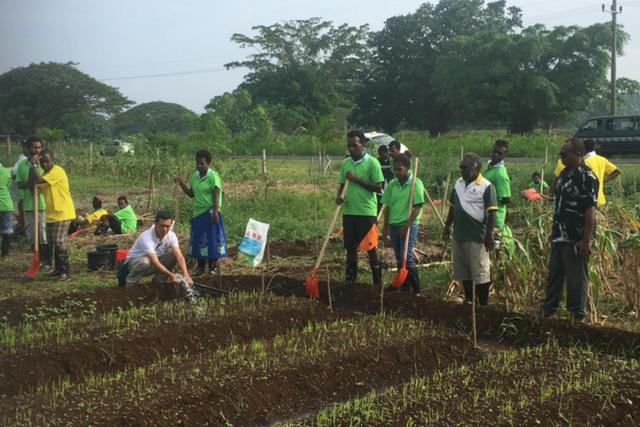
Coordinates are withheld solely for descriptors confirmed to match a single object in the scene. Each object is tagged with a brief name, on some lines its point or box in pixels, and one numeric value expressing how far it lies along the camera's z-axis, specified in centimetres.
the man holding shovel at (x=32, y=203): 810
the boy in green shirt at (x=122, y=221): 1070
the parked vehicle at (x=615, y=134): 2127
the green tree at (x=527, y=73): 3381
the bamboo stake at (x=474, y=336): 524
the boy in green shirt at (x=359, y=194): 707
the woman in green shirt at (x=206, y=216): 769
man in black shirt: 559
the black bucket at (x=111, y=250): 880
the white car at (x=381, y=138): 2488
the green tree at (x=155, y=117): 5172
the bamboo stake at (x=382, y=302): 619
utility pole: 2819
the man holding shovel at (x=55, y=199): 777
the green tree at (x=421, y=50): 4219
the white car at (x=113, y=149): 2211
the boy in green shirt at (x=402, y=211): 673
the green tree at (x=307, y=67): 4219
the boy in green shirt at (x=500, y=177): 682
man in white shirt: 662
